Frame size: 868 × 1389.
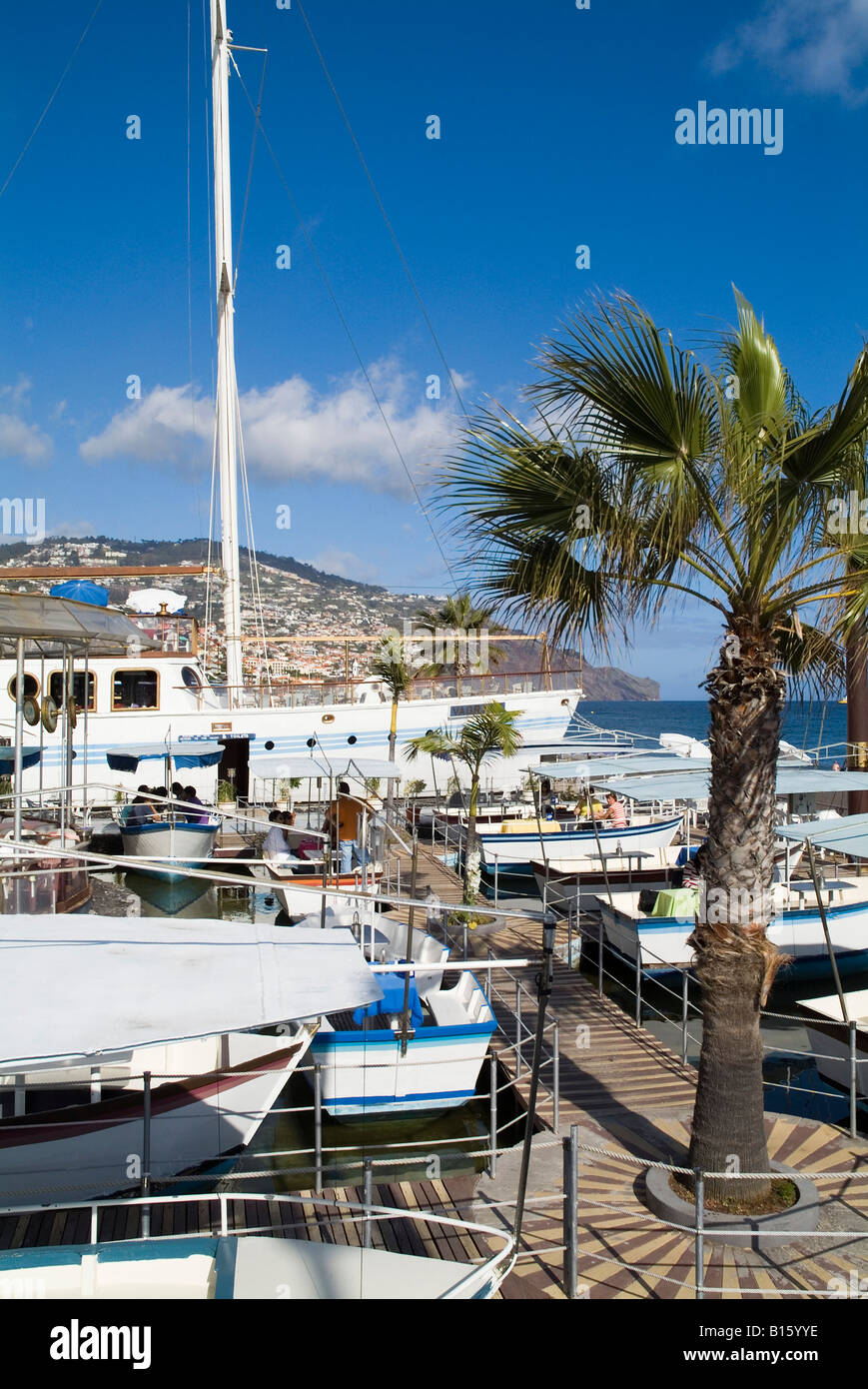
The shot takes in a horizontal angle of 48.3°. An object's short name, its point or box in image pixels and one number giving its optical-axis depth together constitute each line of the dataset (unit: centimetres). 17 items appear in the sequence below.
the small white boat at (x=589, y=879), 1861
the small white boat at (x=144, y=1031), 521
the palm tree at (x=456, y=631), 3497
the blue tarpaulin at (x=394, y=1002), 1100
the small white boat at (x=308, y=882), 1611
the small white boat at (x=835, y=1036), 1078
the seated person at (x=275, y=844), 2141
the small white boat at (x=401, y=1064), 1009
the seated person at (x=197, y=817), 2404
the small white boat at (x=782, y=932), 1566
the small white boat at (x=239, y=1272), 521
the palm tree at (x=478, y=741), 1845
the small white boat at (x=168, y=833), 2245
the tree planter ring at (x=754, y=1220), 692
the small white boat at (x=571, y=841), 2345
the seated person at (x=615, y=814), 2525
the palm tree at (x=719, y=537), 658
